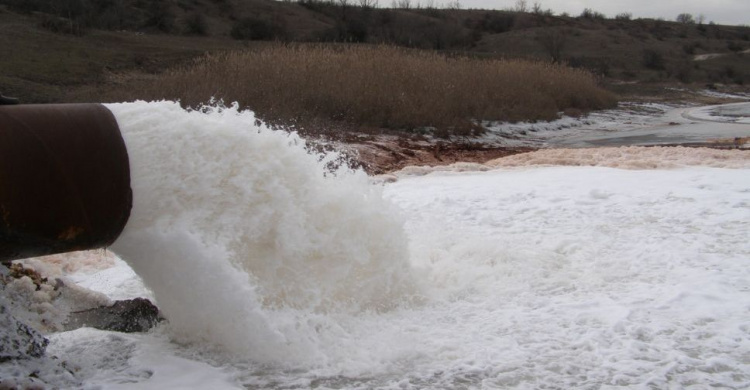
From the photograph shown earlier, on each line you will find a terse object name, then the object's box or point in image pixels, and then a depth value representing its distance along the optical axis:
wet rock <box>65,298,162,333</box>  4.57
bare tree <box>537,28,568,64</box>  47.25
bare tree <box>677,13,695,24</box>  82.62
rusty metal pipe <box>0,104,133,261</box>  3.57
